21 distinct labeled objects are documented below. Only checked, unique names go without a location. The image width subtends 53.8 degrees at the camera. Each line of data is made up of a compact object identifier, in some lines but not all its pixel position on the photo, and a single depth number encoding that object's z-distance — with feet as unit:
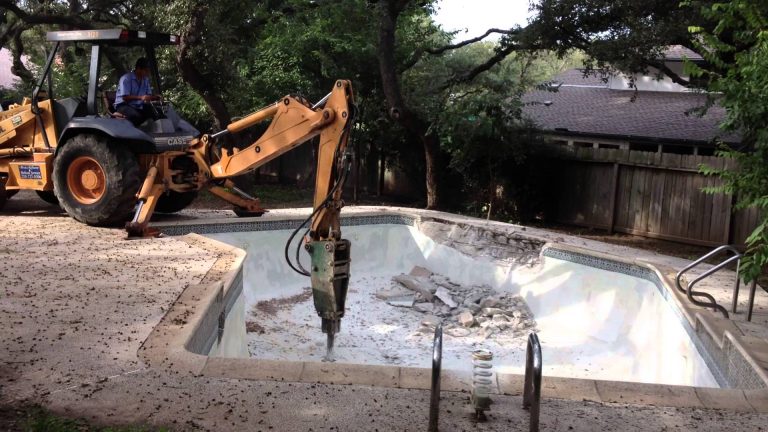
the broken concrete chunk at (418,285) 38.46
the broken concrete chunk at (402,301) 37.27
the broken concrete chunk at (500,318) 34.83
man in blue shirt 35.12
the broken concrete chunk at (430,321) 34.32
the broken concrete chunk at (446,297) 37.16
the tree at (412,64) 51.80
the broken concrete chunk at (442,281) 40.16
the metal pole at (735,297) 25.20
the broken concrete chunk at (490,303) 36.73
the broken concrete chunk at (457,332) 33.17
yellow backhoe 32.81
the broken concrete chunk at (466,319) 34.24
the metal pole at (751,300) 23.86
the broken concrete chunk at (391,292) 38.32
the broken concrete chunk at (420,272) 42.27
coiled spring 15.12
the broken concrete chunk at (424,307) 36.60
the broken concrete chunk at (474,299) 37.47
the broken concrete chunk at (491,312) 35.63
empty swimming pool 28.71
